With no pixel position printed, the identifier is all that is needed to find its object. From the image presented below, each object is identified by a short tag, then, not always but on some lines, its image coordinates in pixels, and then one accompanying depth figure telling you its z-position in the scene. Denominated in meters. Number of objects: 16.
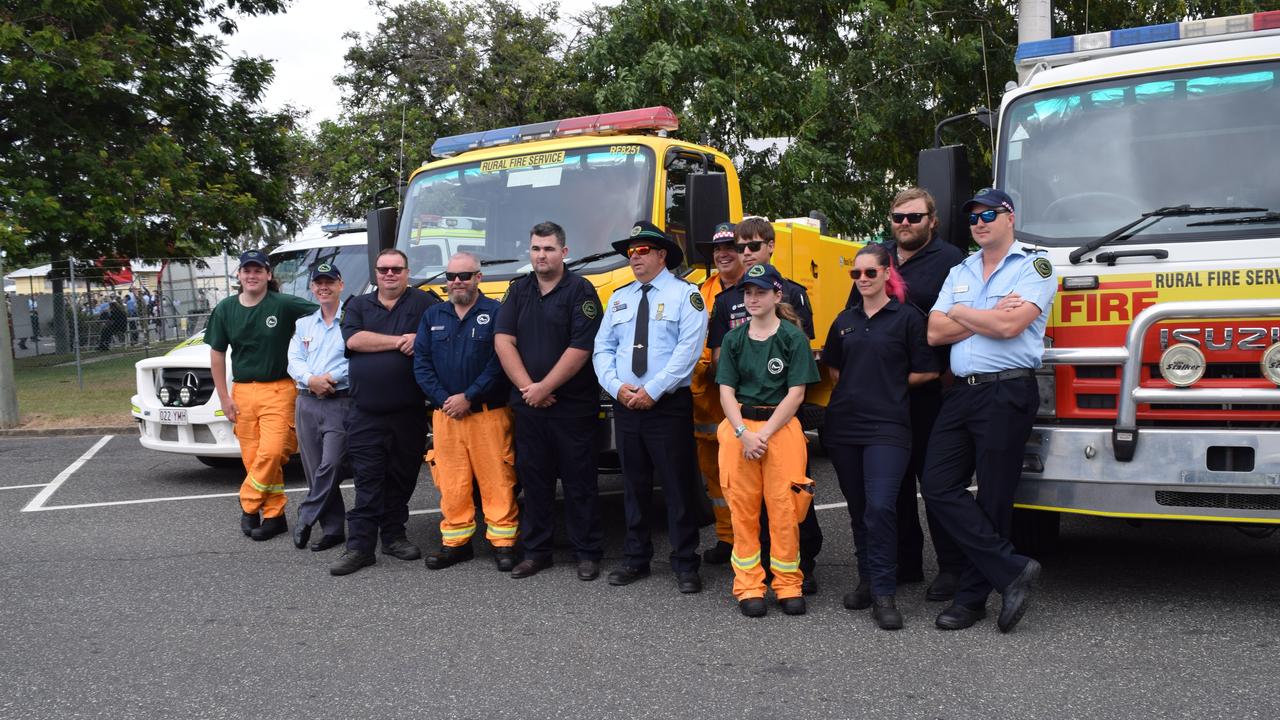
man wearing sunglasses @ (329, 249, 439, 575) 6.87
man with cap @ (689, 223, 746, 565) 6.42
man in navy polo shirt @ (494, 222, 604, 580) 6.39
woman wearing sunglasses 5.47
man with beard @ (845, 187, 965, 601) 5.68
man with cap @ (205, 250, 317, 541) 7.60
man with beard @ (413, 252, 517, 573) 6.61
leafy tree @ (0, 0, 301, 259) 19.84
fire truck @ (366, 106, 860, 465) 7.20
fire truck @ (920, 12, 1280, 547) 5.02
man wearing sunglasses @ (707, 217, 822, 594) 6.18
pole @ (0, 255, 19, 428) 14.24
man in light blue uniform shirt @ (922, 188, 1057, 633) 5.13
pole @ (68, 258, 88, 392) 17.61
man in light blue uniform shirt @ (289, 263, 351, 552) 7.27
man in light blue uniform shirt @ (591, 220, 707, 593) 6.11
